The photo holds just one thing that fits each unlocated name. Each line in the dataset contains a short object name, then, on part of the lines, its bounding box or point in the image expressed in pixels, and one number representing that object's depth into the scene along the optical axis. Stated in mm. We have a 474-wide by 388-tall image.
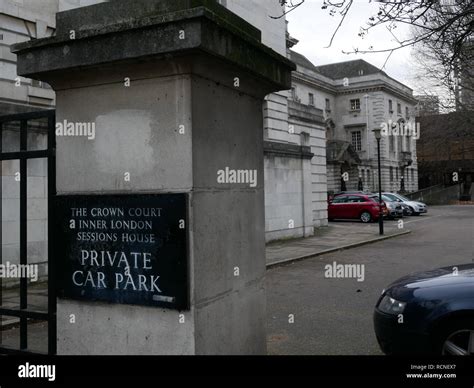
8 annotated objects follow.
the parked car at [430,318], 4449
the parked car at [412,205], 35031
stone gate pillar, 2906
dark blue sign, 2918
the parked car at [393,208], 32050
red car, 29219
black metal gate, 3426
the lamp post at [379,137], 21516
